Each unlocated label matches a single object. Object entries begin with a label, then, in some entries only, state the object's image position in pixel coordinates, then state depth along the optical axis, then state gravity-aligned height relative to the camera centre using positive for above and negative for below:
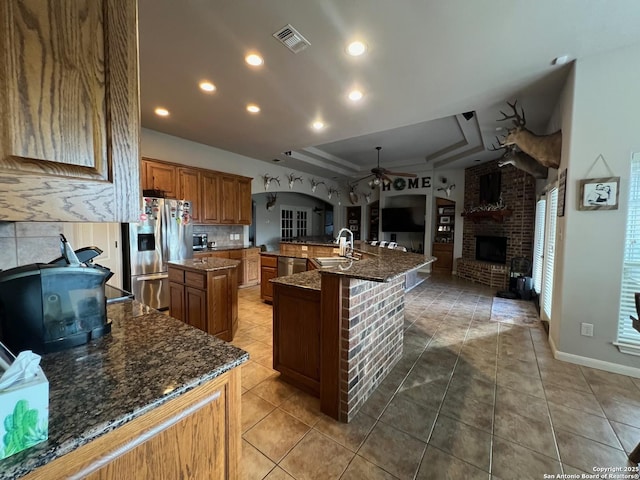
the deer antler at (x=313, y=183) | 7.71 +1.32
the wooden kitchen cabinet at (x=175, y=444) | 0.60 -0.58
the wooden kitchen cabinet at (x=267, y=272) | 4.38 -0.76
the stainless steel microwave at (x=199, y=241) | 4.90 -0.28
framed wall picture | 2.34 +0.34
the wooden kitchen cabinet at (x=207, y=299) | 2.77 -0.81
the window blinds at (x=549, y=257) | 3.51 -0.38
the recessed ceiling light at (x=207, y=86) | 2.83 +1.55
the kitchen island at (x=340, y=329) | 1.78 -0.78
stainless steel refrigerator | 3.72 -0.30
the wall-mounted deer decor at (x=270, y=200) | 7.62 +0.80
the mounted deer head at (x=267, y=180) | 6.22 +1.15
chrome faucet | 3.22 -0.28
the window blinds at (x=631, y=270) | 2.32 -0.35
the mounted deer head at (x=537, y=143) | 2.97 +1.03
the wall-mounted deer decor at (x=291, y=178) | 6.90 +1.30
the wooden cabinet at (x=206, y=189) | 4.20 +0.68
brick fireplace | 5.41 +0.14
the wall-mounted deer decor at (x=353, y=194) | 9.16 +1.20
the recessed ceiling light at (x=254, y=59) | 2.37 +1.55
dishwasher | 4.19 -0.61
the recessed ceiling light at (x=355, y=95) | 2.99 +1.56
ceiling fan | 5.66 +1.19
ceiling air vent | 2.05 +1.54
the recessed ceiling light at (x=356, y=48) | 2.18 +1.54
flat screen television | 8.10 +0.30
